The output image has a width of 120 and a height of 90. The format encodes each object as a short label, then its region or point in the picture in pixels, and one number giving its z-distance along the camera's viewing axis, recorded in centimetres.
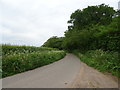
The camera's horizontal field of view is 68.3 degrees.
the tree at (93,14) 1855
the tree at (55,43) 3300
